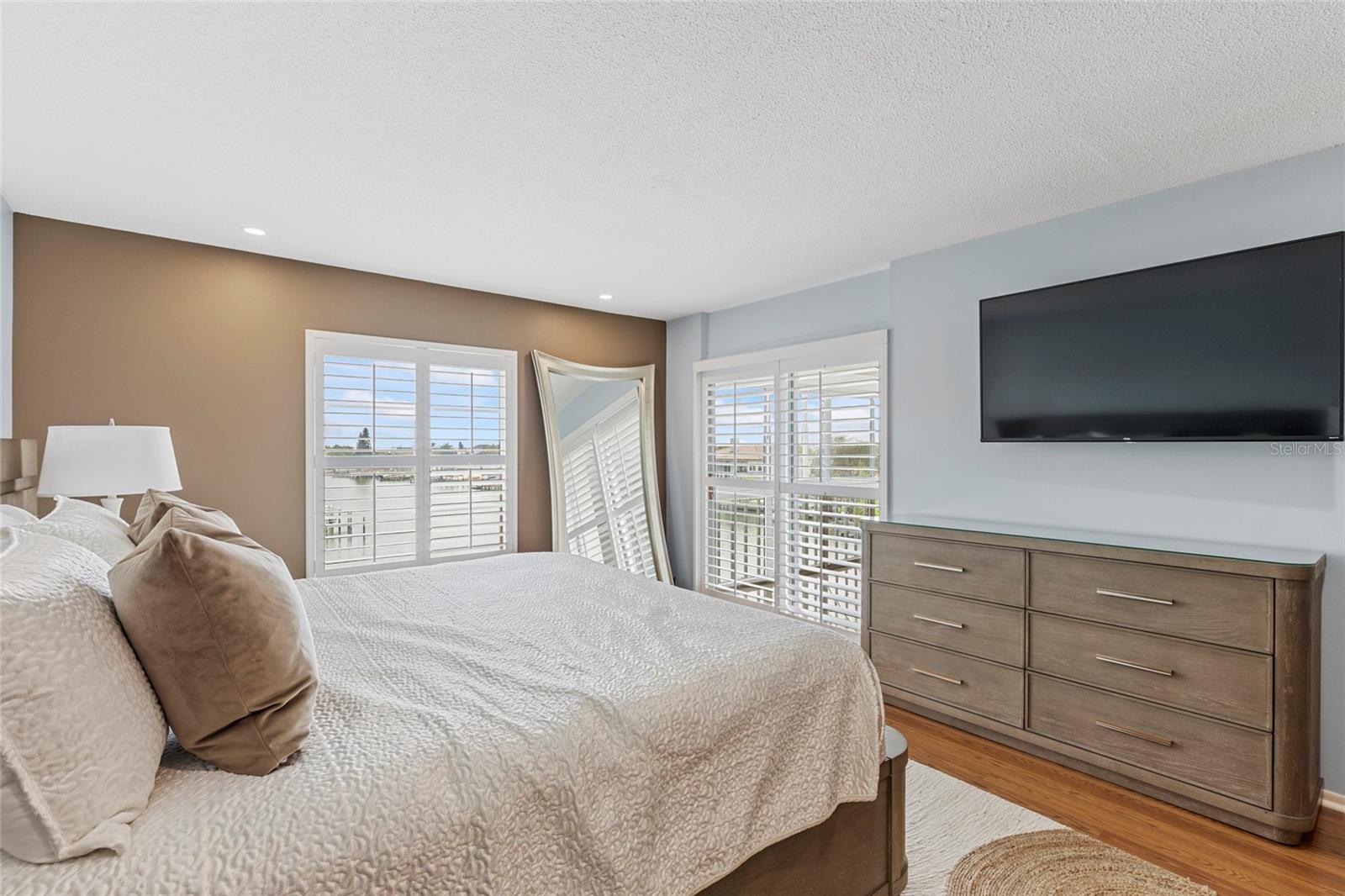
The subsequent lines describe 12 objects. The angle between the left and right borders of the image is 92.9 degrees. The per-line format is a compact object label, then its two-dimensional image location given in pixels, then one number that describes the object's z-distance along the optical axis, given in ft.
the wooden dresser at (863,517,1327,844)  6.84
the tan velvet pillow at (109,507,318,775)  3.28
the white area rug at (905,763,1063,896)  6.55
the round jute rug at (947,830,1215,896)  6.22
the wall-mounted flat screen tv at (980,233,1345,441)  7.30
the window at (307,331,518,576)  12.11
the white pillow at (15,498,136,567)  4.70
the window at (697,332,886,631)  12.73
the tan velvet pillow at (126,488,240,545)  5.31
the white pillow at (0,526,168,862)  2.60
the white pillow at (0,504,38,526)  4.68
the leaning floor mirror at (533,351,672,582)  14.94
